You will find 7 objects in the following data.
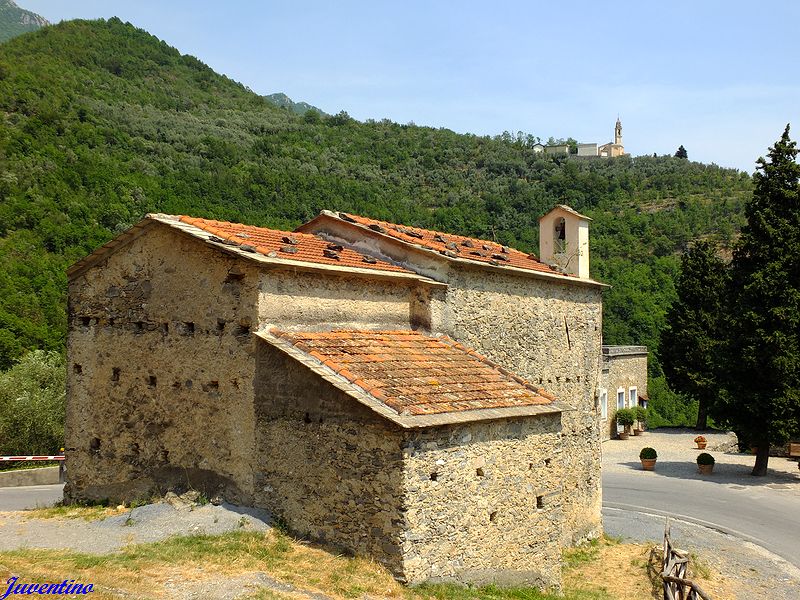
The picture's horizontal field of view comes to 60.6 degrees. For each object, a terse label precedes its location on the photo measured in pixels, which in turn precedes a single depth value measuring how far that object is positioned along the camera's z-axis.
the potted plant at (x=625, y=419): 31.86
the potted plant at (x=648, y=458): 23.80
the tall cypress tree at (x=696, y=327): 32.88
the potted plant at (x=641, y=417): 32.94
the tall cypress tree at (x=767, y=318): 21.52
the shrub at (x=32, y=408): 26.30
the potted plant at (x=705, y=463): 22.94
